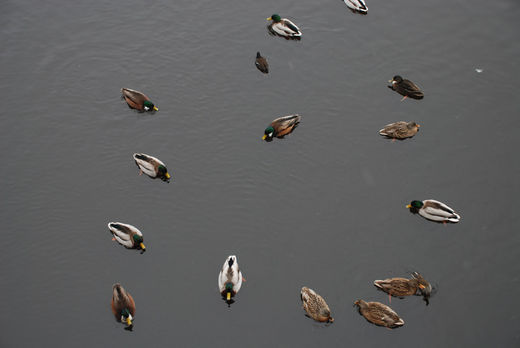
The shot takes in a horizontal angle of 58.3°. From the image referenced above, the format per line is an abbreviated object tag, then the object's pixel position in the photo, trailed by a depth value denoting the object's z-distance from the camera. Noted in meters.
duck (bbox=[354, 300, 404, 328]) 10.80
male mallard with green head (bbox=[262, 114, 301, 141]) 14.69
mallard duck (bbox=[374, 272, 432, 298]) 11.27
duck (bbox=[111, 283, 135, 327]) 10.95
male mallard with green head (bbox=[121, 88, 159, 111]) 15.44
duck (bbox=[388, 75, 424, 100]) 15.62
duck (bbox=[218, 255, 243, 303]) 11.31
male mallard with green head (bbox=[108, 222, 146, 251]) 12.22
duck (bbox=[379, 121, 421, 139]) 14.58
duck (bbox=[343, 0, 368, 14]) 18.53
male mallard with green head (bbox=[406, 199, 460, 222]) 12.59
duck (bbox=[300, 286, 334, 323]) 10.89
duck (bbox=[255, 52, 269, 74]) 16.59
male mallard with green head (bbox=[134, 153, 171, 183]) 13.73
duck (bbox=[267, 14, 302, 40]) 17.59
